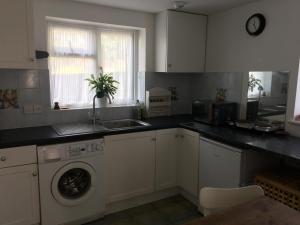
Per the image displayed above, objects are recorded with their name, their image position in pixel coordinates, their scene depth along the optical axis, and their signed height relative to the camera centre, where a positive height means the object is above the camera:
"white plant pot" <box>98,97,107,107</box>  3.00 -0.22
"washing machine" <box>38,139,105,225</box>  2.19 -0.92
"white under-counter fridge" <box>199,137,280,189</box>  2.15 -0.71
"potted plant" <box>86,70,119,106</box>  2.85 -0.04
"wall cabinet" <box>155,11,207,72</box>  2.99 +0.50
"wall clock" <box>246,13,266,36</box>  2.55 +0.61
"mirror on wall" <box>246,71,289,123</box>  2.45 -0.12
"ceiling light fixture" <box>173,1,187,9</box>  2.62 +0.82
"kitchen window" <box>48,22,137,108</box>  2.78 +0.26
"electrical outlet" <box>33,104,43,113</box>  2.61 -0.28
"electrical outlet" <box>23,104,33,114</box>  2.57 -0.28
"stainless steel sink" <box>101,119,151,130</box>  2.95 -0.48
